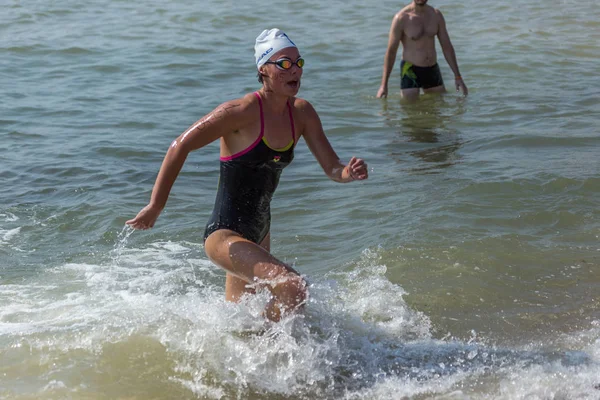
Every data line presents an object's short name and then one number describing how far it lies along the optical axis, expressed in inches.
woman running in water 357.2
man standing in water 882.9
